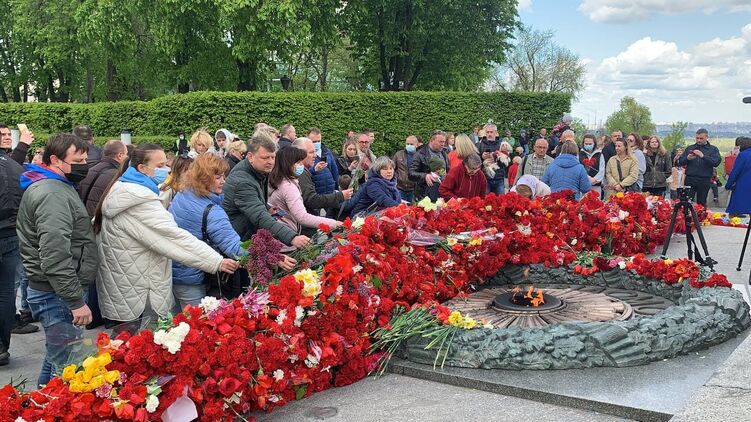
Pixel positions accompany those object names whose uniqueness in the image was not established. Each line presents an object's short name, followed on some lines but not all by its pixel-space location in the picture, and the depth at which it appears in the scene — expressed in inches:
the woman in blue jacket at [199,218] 192.4
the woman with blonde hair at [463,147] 342.6
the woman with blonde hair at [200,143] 336.5
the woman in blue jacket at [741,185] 344.8
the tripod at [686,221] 280.8
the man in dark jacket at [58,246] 156.6
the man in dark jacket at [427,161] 406.9
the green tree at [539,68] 1883.6
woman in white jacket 174.2
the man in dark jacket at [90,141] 294.1
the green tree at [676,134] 1230.3
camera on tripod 287.7
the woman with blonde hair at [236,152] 305.6
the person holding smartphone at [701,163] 491.2
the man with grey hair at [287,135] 361.4
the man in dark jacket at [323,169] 334.0
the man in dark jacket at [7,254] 213.3
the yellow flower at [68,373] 130.2
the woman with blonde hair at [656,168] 451.8
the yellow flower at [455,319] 184.4
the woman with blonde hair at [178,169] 208.4
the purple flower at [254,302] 157.0
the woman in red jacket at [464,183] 308.5
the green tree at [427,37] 959.0
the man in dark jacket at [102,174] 246.5
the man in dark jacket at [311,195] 268.8
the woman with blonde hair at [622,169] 397.7
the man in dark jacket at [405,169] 406.0
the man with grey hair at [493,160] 409.4
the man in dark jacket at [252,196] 207.5
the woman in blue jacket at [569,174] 339.9
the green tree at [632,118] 1785.2
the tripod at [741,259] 298.4
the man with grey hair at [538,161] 389.7
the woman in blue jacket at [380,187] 272.9
